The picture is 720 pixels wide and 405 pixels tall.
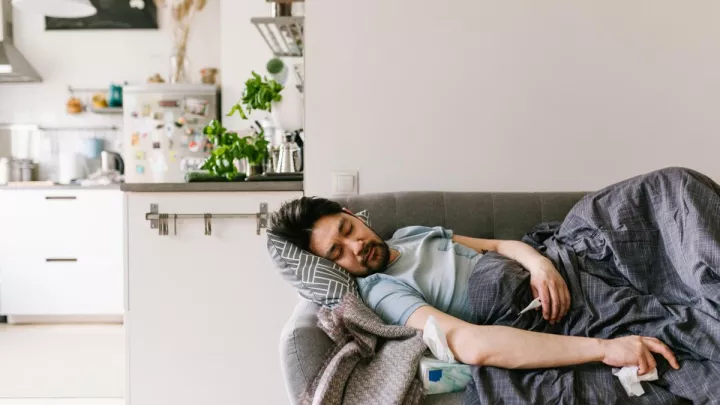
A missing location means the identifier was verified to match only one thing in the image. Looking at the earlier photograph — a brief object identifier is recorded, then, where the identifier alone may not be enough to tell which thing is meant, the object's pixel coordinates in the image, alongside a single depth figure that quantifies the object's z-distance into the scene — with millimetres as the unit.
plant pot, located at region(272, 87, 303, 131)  4000
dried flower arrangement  4480
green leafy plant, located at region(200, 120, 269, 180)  2375
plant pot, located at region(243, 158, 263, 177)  2559
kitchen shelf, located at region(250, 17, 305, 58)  2547
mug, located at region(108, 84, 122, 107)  4539
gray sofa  1909
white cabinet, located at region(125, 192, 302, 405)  2129
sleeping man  1194
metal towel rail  2115
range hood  4199
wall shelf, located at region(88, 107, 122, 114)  4523
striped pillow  1434
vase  4473
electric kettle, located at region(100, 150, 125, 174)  4551
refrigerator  4324
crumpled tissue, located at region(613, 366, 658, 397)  1175
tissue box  1205
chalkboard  4641
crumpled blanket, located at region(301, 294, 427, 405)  1171
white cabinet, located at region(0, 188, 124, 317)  4145
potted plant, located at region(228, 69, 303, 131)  3979
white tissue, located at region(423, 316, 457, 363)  1218
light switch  2186
